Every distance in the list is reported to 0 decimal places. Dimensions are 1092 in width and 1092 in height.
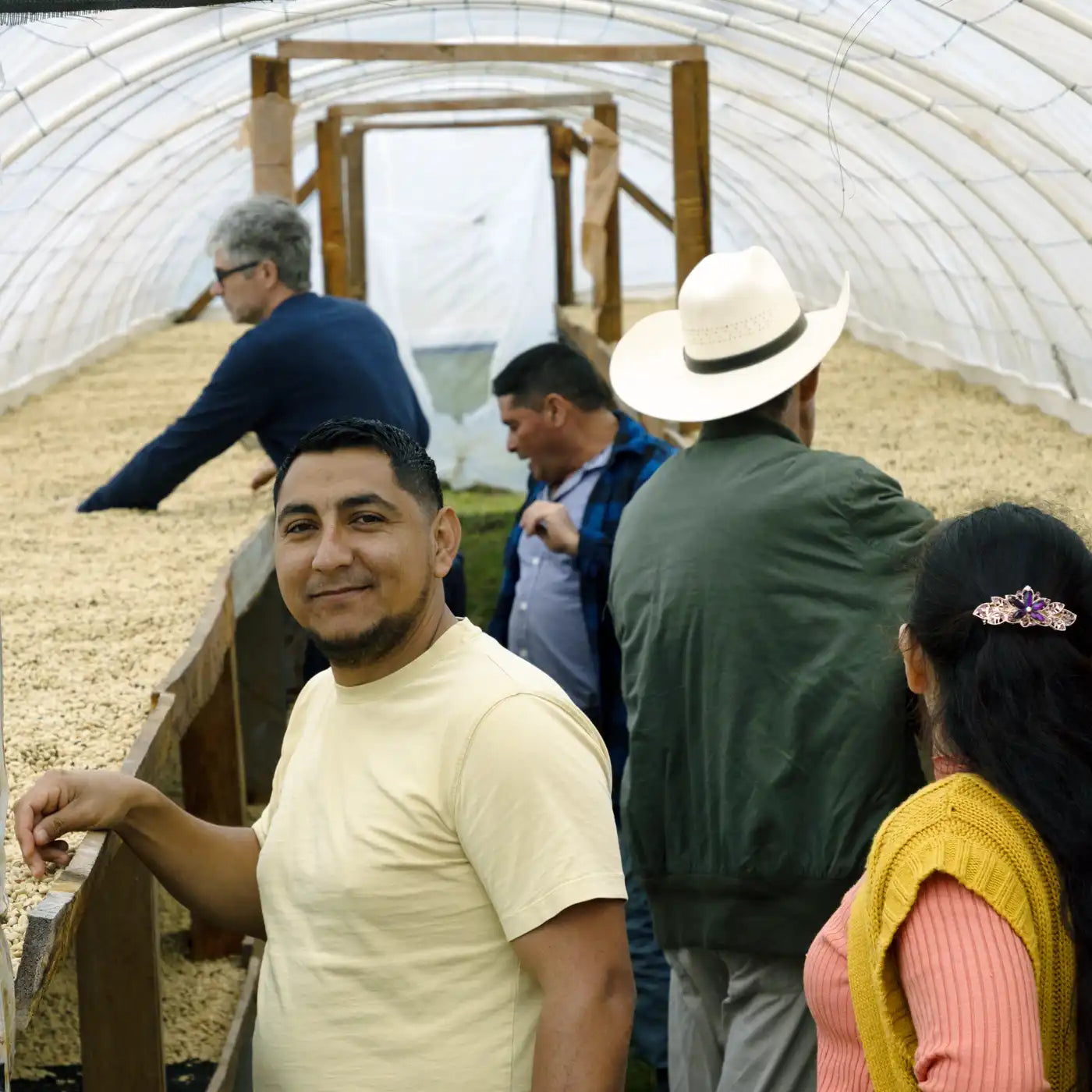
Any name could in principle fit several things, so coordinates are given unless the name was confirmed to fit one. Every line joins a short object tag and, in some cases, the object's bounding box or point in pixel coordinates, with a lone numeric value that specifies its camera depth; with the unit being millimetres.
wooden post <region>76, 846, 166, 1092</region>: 2998
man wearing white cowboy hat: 2428
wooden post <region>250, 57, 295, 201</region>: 6336
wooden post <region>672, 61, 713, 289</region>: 6801
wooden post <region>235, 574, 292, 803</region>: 6043
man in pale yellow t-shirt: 1677
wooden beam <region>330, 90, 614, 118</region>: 9023
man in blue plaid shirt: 3871
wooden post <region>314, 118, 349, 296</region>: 6893
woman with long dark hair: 1399
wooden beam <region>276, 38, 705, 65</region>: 6547
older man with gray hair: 4629
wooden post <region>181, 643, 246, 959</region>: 4270
